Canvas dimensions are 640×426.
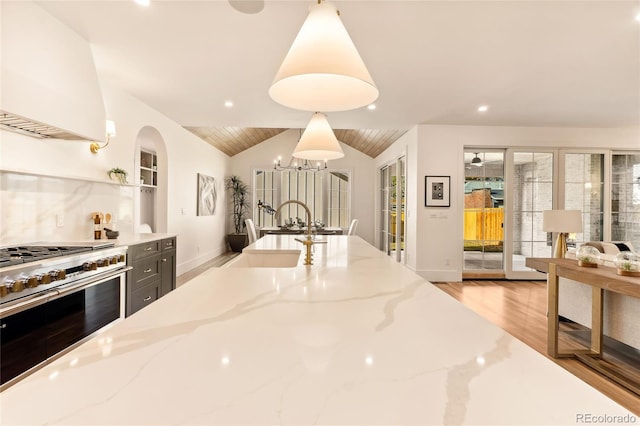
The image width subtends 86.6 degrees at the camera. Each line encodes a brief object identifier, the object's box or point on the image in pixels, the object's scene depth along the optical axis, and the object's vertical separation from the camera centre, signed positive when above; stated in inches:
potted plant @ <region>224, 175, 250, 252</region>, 333.6 +2.8
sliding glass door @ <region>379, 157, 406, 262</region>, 266.7 +3.5
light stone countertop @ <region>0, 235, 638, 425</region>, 19.3 -11.4
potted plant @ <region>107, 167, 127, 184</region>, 142.9 +15.4
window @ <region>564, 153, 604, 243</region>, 221.5 +15.4
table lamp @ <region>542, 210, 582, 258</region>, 140.1 -4.4
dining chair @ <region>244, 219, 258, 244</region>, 237.6 -12.8
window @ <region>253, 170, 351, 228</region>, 360.2 +20.0
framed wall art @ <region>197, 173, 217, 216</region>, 262.4 +12.6
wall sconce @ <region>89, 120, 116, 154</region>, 130.8 +30.0
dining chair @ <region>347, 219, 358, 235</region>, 248.7 -11.6
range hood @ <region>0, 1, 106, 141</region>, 77.4 +33.5
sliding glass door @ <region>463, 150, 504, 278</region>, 224.7 +0.5
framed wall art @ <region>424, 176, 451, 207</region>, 217.6 +13.7
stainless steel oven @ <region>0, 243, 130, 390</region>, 67.4 -22.7
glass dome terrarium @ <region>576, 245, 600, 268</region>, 98.5 -12.9
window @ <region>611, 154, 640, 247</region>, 220.4 +10.3
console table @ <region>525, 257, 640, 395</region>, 84.7 -23.4
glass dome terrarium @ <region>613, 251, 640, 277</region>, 85.4 -12.8
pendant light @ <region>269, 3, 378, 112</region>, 39.9 +19.0
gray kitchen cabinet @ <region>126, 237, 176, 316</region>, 115.2 -23.5
